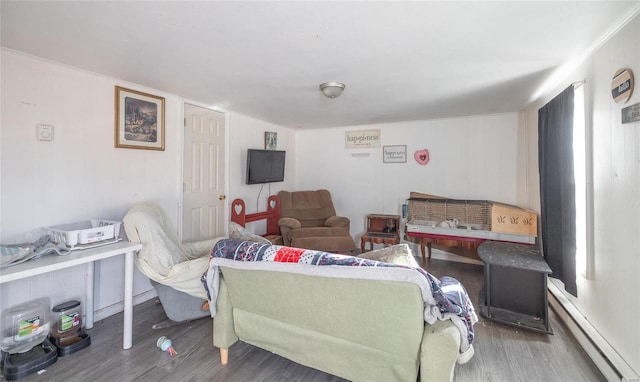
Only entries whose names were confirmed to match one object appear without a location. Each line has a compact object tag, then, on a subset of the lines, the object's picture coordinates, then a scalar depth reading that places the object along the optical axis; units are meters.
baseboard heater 1.63
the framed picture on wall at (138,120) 2.60
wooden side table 4.06
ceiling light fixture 2.60
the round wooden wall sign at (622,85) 1.58
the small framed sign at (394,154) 4.55
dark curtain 2.20
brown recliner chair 3.84
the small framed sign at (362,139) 4.77
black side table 2.30
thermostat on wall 2.13
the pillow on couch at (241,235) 2.20
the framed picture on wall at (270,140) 4.62
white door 3.28
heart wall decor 4.40
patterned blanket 1.35
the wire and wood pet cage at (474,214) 3.25
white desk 1.61
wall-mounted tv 4.09
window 2.05
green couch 1.34
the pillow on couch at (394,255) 1.75
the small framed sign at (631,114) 1.53
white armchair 2.13
